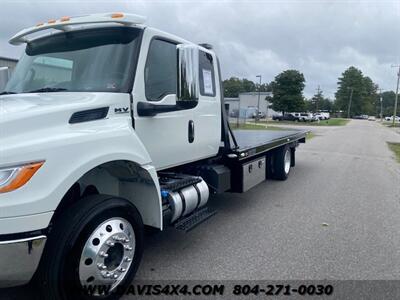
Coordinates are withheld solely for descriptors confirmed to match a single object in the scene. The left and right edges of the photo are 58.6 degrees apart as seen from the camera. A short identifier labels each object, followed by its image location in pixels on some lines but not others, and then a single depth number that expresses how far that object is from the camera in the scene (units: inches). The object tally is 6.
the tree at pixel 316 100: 4466.8
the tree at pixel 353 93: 4188.0
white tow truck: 94.2
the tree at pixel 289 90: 2032.5
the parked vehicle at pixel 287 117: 2263.3
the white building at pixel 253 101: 3011.8
